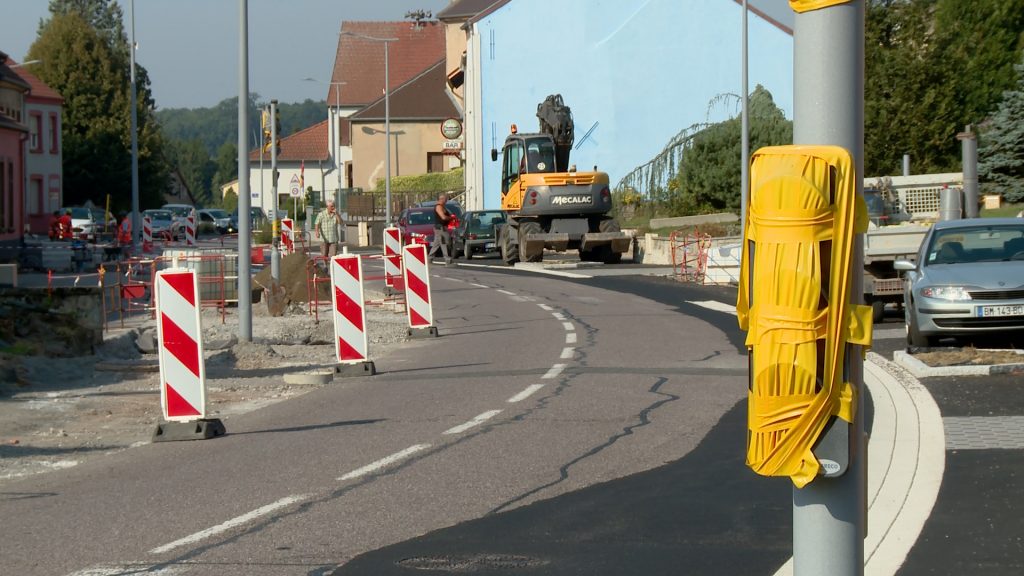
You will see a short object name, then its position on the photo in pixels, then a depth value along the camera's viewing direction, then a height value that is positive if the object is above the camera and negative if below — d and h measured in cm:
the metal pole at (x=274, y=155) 4309 +236
